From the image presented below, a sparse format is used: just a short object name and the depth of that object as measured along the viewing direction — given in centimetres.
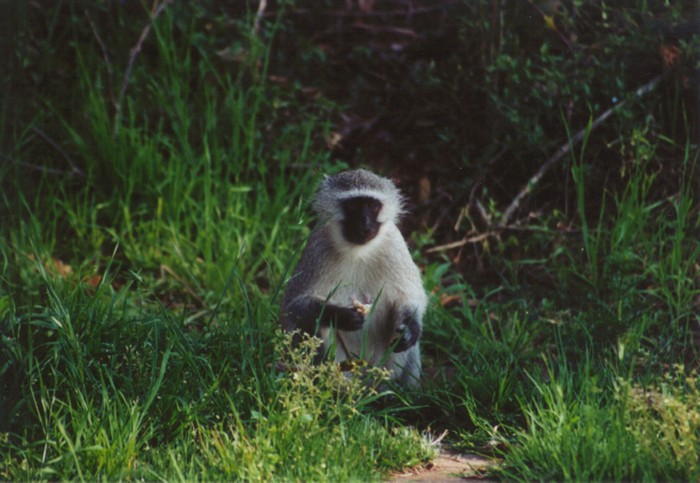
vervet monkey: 984
